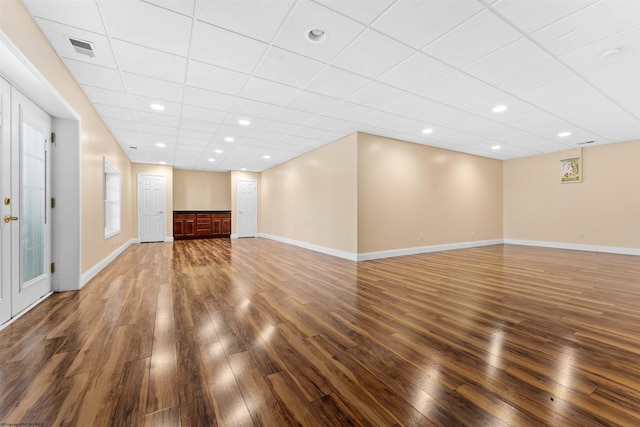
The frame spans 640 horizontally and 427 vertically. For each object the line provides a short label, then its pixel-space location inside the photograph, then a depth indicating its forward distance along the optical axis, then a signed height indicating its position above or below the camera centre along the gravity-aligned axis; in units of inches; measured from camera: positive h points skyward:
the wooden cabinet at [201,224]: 382.6 -19.7
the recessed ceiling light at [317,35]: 96.6 +66.8
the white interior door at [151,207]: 348.8 +5.3
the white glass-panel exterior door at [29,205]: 96.1 +2.3
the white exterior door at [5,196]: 88.4 +4.7
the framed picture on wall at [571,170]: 272.1 +46.2
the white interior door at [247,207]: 408.2 +7.0
